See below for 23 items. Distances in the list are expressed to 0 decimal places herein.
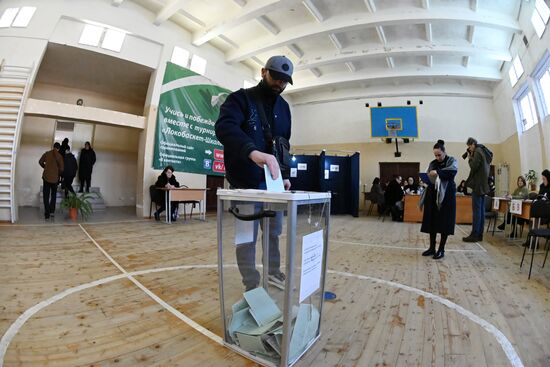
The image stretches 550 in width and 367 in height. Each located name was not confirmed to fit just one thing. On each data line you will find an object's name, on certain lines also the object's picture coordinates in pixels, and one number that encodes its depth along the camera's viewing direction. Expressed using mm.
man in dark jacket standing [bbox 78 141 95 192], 7520
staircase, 4867
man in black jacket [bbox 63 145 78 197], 6379
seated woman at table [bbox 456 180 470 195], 7643
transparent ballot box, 1028
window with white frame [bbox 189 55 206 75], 7590
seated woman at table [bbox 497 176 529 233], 5600
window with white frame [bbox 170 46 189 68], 7102
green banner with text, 6785
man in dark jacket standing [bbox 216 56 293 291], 1215
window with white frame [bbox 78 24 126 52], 5914
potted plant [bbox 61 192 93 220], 5344
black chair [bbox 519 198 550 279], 2738
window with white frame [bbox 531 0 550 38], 5445
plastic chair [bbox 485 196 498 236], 5305
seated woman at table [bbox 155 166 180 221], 6074
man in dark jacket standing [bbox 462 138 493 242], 4191
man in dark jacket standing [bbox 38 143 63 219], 5137
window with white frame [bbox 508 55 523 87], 7577
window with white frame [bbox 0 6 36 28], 5391
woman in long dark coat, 3072
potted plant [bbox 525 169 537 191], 6750
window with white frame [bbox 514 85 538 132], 7547
